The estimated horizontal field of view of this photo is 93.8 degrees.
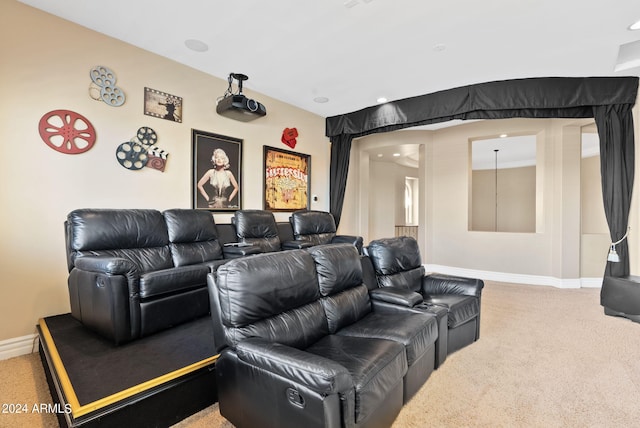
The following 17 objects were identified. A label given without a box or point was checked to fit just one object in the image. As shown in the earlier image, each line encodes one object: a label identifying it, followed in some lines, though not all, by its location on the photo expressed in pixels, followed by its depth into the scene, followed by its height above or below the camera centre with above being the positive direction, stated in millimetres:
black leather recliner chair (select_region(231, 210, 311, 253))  4074 -250
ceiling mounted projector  3880 +1418
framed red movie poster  4879 +583
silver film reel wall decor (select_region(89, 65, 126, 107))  3071 +1303
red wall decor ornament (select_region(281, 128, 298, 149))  5125 +1336
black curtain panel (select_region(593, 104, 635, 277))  3717 +612
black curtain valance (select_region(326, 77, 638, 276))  3723 +1445
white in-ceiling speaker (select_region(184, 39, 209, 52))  3258 +1865
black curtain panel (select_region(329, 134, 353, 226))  5824 +874
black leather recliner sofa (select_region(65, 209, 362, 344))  2244 -486
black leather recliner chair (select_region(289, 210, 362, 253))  4887 -257
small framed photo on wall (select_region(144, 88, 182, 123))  3480 +1293
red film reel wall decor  2795 +772
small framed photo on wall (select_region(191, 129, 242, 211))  3946 +571
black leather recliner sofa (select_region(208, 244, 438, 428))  1280 -744
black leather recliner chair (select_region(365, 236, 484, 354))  2615 -705
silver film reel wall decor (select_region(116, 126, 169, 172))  3299 +682
